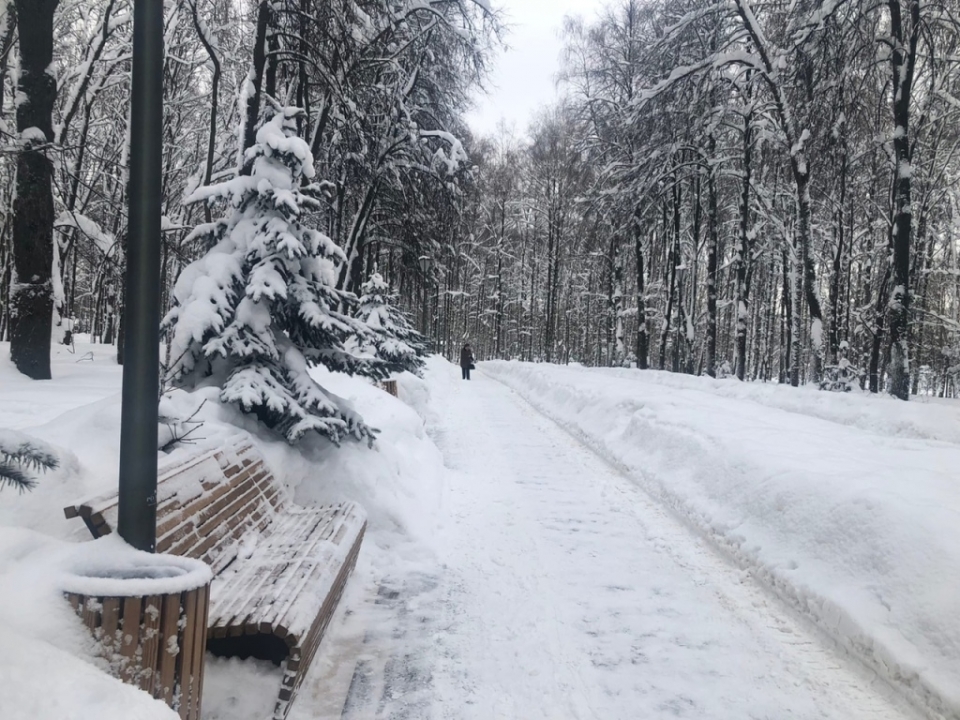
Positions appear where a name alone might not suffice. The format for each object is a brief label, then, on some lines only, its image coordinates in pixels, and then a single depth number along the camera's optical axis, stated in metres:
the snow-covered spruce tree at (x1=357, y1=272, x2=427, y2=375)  15.09
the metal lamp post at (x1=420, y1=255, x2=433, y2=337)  22.24
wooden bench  2.72
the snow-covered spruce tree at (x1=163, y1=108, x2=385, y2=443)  5.19
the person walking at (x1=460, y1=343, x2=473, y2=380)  25.64
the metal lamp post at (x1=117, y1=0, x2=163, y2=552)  2.42
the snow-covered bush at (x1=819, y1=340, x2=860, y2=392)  14.59
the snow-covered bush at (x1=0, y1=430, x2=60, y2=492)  1.79
